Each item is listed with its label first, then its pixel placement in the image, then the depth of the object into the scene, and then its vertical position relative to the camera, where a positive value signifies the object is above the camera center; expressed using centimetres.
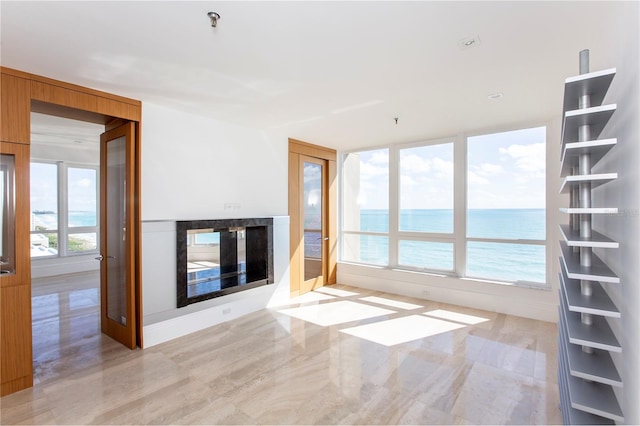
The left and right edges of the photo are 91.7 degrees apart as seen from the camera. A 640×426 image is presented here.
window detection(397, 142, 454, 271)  497 +6
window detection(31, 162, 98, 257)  671 +7
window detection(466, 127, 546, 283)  421 +8
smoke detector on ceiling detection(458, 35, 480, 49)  210 +117
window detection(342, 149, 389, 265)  571 +8
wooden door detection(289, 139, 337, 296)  512 -8
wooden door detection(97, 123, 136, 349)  325 -25
